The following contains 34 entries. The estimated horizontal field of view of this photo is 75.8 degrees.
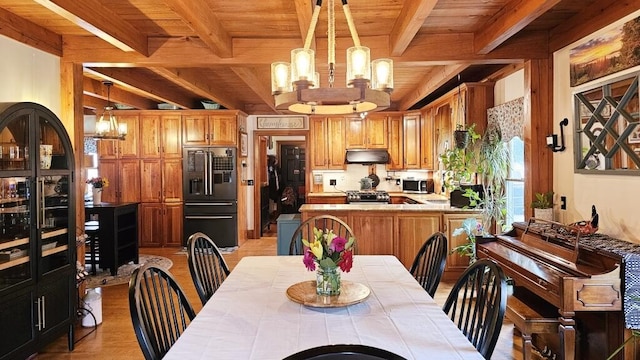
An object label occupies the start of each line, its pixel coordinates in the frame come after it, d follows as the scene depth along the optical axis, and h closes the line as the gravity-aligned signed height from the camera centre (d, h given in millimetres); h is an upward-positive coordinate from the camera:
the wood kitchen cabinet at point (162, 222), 6914 -727
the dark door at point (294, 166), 11258 +302
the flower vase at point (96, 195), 5684 -210
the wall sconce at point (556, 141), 3272 +266
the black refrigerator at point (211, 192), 6766 -234
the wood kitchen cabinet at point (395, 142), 7531 +619
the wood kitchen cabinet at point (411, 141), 7152 +615
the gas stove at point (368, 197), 6977 -361
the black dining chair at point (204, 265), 2285 -520
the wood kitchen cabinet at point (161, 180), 6891 -16
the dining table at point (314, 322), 1449 -600
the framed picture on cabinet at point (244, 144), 7184 +608
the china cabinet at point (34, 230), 2613 -344
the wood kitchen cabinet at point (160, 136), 6863 +722
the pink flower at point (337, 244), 1892 -312
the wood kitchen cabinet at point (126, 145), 6879 +583
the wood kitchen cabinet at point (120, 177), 6898 +43
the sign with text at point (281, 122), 7862 +1057
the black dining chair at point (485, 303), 1524 -533
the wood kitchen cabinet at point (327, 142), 7527 +635
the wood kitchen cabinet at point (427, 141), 6495 +573
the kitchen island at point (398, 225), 4699 -563
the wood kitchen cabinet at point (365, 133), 7531 +786
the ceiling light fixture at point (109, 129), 5434 +689
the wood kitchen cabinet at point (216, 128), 6855 +835
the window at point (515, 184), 4496 -111
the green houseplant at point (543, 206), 3307 -266
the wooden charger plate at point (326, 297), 1856 -566
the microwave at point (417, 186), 7139 -186
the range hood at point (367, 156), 7414 +360
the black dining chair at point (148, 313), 1473 -531
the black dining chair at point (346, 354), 938 -407
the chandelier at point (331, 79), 2066 +519
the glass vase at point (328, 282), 1956 -507
